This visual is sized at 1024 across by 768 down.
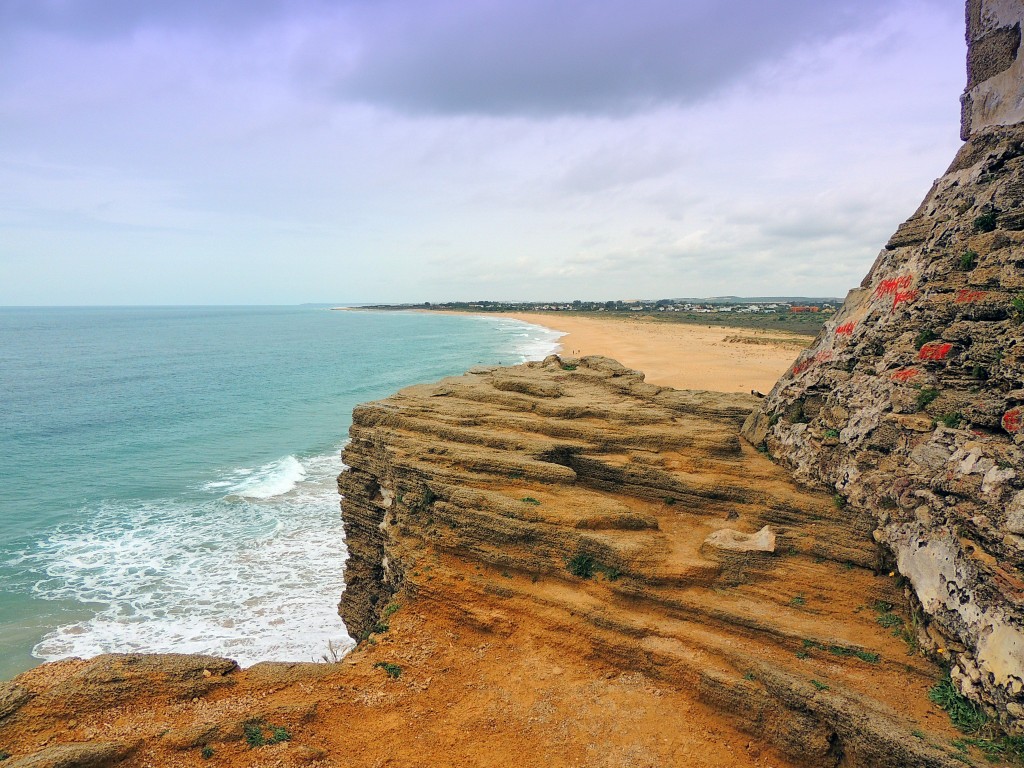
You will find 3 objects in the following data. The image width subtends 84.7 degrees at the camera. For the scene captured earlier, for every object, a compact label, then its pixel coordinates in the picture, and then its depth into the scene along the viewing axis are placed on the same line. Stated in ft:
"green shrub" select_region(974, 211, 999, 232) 35.06
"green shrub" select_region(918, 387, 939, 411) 34.60
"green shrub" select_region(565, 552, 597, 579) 36.86
